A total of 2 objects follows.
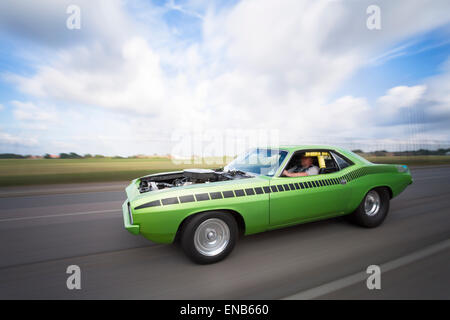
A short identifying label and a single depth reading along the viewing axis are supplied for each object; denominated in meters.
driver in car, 3.50
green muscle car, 2.51
